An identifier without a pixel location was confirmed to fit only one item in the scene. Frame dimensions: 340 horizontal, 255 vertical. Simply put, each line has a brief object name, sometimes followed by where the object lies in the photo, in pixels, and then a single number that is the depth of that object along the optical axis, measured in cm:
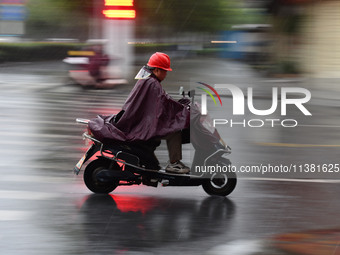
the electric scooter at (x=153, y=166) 768
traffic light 2620
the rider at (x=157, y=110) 753
